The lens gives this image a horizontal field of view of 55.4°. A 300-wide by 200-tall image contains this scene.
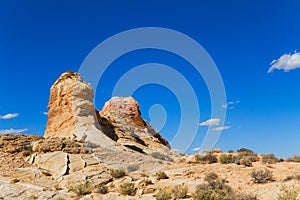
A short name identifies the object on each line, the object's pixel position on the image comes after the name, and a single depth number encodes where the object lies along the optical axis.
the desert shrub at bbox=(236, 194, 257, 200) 11.03
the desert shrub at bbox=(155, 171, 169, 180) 16.62
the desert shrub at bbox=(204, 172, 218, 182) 15.30
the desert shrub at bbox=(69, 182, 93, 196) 14.31
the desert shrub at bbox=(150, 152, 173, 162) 24.71
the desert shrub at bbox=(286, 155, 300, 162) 19.59
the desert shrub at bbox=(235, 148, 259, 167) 18.70
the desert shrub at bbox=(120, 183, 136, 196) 13.80
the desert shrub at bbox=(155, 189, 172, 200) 12.34
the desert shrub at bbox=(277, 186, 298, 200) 9.80
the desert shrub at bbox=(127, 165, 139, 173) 19.49
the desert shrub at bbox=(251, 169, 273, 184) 14.05
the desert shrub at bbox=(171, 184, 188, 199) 12.57
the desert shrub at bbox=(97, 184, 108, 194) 14.47
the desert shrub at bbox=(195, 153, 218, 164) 20.48
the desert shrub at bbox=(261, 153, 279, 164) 19.14
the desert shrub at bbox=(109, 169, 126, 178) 16.98
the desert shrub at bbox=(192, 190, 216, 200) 11.41
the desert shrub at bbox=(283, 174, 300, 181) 13.10
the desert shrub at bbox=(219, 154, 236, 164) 19.58
